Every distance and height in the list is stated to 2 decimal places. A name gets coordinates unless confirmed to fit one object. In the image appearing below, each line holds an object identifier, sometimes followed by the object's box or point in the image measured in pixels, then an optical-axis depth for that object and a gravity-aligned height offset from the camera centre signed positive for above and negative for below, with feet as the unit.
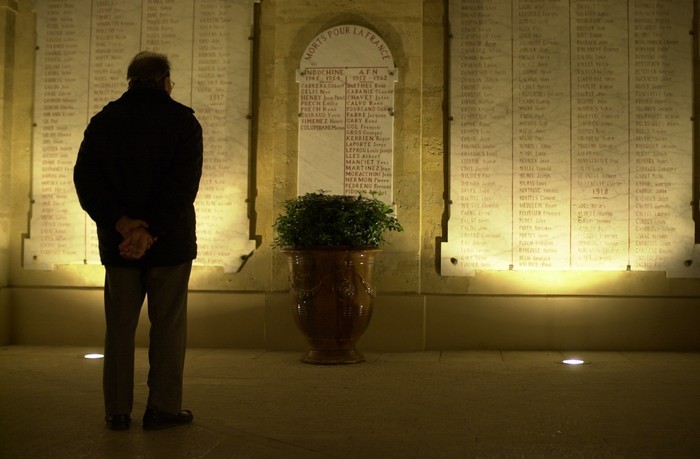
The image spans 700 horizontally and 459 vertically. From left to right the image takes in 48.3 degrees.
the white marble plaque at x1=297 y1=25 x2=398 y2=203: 21.49 +3.78
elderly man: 11.29 +0.26
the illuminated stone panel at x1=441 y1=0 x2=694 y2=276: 21.36 +3.16
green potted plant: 18.54 -0.45
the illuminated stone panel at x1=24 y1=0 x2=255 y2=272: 22.22 +4.43
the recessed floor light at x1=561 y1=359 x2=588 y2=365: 18.80 -2.62
